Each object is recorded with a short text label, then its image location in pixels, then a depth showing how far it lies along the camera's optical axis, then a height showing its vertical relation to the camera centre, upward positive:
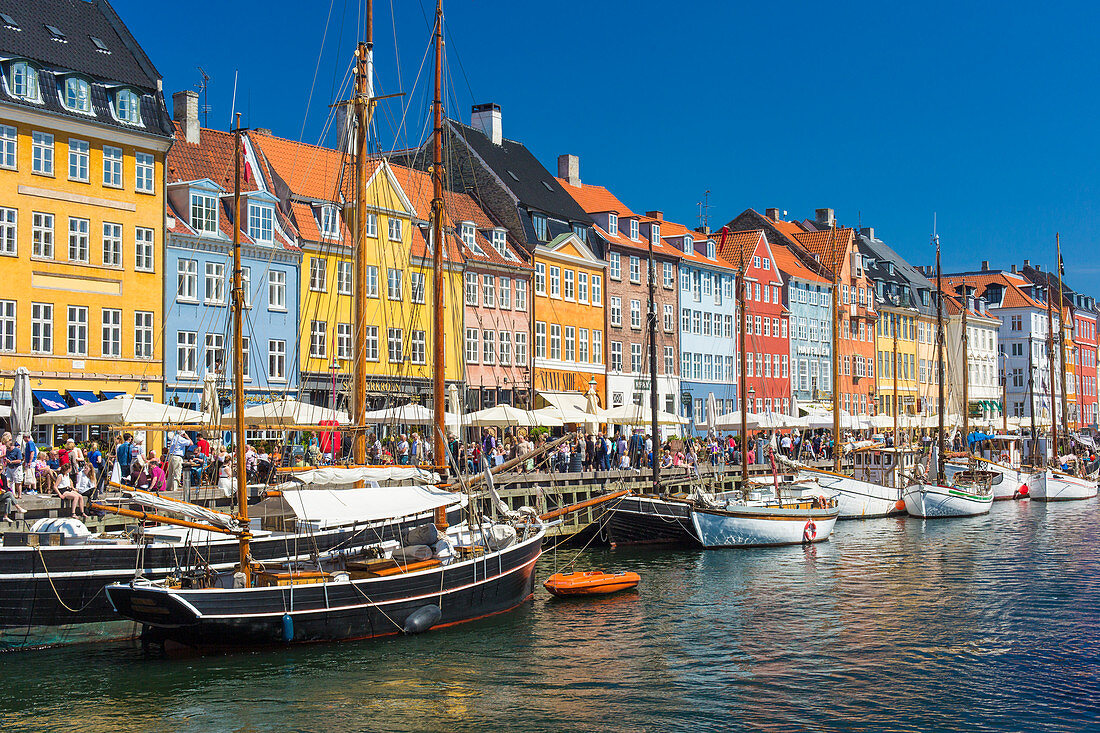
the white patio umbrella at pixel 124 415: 29.38 +0.41
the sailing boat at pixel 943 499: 51.84 -3.24
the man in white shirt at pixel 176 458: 31.62 -0.69
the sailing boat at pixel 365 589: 22.00 -3.04
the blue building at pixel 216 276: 45.53 +6.00
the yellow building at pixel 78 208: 40.97 +7.88
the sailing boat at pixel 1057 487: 63.75 -3.34
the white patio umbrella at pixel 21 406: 29.94 +0.67
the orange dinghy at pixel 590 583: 29.81 -3.82
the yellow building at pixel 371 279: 50.03 +6.53
